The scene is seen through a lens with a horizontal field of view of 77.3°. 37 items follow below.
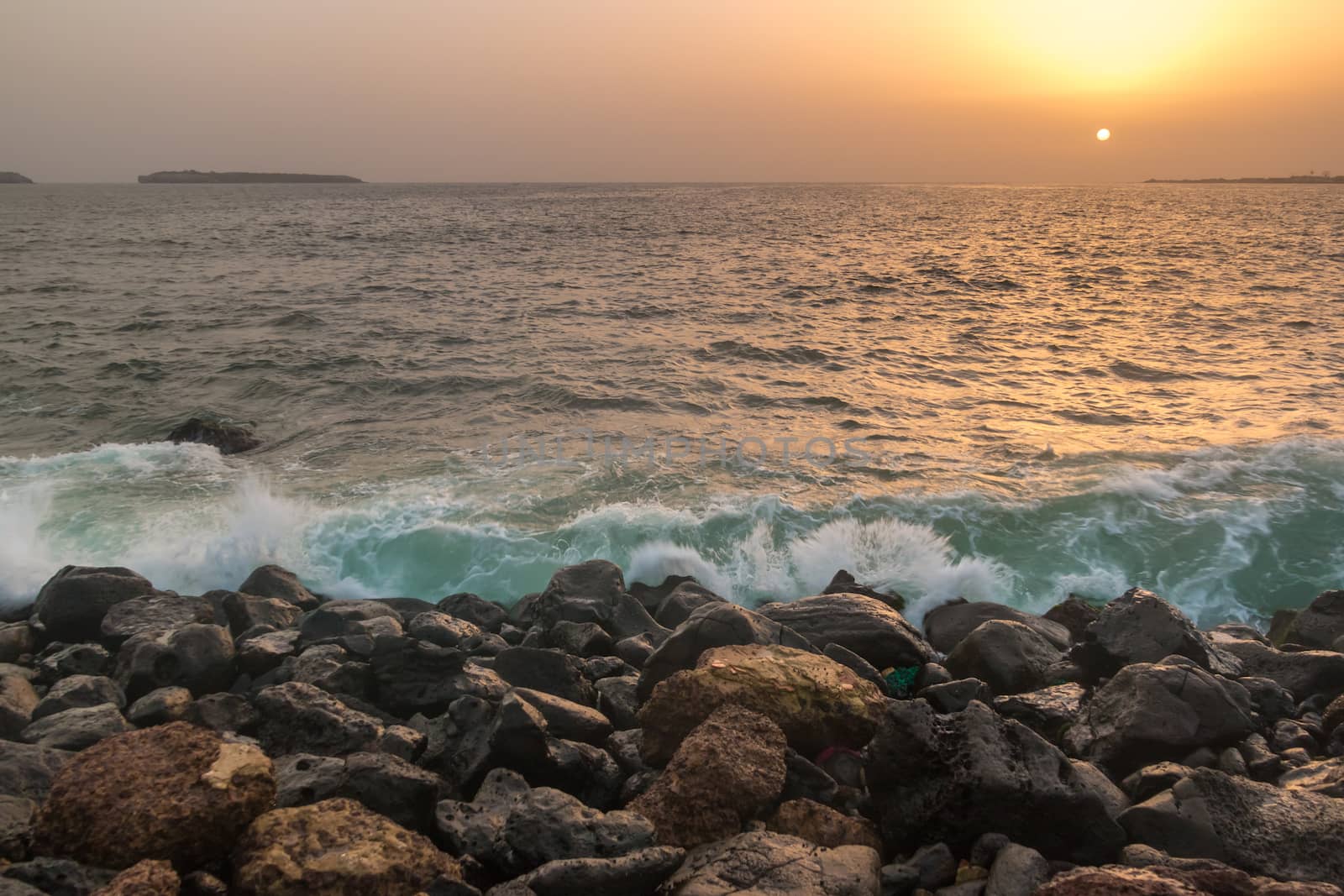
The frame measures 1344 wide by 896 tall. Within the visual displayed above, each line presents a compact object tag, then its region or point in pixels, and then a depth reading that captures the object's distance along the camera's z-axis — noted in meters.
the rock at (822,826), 3.86
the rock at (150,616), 6.32
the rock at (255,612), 6.68
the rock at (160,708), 4.82
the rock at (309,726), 4.39
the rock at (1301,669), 5.71
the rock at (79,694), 5.03
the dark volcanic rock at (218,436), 12.37
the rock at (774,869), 3.31
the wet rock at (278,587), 7.59
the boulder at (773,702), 4.54
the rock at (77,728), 4.53
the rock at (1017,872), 3.33
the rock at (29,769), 3.94
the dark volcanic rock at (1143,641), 5.83
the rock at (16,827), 3.39
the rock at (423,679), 5.05
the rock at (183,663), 5.42
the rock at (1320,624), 6.96
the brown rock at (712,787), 3.79
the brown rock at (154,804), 3.32
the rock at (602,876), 3.32
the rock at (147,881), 3.00
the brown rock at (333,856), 3.18
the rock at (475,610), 7.29
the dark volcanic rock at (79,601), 6.64
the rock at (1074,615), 7.08
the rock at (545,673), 5.31
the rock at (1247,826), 3.53
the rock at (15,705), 4.81
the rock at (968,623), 6.90
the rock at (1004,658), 5.78
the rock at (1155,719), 4.56
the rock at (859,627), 6.11
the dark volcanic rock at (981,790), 3.73
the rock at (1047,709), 5.04
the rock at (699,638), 5.38
